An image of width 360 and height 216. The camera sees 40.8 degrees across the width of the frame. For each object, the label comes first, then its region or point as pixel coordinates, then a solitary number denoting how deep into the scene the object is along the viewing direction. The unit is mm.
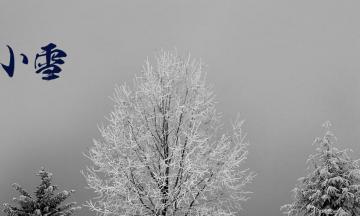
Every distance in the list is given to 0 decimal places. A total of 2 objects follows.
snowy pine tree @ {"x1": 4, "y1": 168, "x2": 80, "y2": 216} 27203
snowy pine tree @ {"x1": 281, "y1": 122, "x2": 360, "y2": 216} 25922
